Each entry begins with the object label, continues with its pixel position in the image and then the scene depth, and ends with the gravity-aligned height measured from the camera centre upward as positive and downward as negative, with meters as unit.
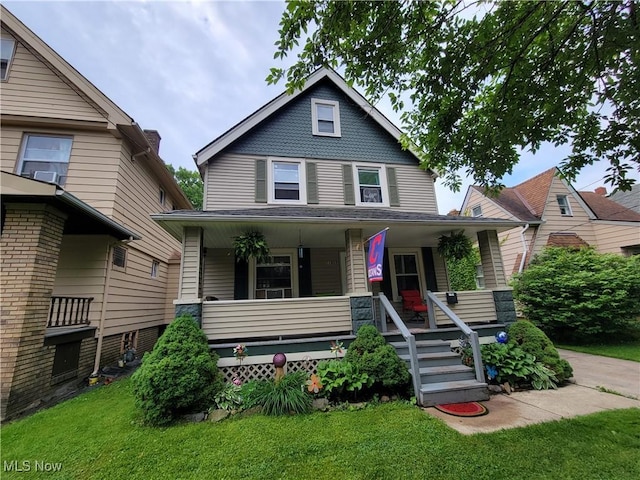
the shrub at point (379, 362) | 5.05 -1.12
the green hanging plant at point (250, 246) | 6.29 +1.31
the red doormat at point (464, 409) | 4.47 -1.82
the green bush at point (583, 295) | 8.95 -0.16
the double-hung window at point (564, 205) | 13.26 +3.98
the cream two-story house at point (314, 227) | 6.03 +1.74
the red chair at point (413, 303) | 8.06 -0.13
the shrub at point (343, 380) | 5.01 -1.38
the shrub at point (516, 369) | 5.58 -1.49
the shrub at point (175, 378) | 4.36 -1.08
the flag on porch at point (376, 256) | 5.63 +0.88
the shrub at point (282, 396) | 4.65 -1.52
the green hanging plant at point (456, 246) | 7.71 +1.35
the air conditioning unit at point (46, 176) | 7.27 +3.52
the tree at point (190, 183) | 26.81 +12.01
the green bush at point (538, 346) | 5.76 -1.14
